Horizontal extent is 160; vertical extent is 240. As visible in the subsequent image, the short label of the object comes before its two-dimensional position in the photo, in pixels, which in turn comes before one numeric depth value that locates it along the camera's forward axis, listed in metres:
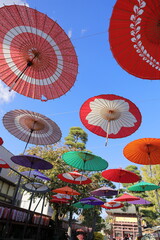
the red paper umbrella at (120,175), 7.41
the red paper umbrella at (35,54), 3.48
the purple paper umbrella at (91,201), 9.51
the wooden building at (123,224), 25.02
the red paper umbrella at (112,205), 11.99
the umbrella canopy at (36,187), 7.15
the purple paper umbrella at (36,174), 7.78
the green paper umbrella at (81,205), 10.60
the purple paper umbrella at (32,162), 5.78
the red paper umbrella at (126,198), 9.14
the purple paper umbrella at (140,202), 10.23
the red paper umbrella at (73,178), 8.45
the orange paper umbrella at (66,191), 8.91
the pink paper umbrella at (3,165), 6.50
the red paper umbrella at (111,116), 5.07
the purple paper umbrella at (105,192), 9.26
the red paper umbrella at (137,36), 2.63
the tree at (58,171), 11.70
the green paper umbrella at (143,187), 7.33
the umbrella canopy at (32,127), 5.73
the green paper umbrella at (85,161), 6.34
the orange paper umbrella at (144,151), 5.74
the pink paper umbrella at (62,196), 9.67
